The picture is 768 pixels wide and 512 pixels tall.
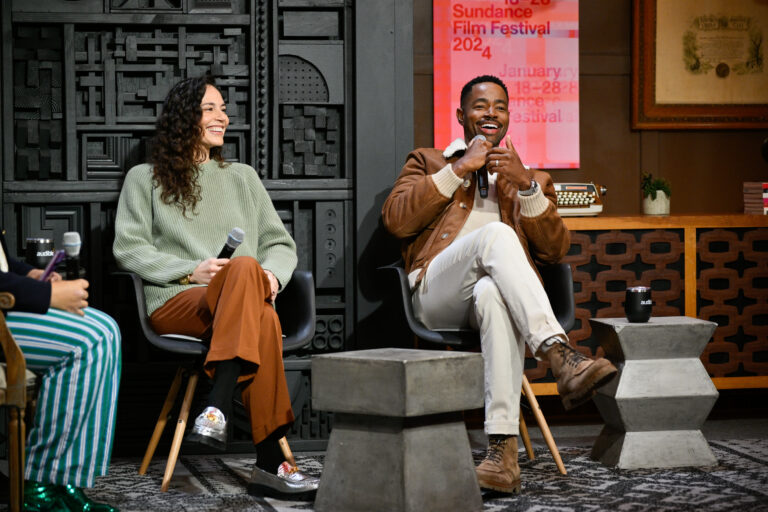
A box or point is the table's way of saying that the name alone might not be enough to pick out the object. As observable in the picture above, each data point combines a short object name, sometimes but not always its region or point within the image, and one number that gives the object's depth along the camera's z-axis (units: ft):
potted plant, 32.48
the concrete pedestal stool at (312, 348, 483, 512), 19.40
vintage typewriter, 31.07
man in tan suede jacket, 22.07
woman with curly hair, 21.65
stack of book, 32.55
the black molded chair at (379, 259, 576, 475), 24.22
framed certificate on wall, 34.45
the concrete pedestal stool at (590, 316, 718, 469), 24.45
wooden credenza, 30.86
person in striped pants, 18.75
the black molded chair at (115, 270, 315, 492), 23.00
